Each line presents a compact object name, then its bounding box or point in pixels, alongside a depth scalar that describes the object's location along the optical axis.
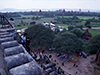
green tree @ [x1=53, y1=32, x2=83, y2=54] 16.91
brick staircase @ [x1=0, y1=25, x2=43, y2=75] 2.16
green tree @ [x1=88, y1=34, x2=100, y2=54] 18.84
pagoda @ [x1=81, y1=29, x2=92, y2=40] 28.80
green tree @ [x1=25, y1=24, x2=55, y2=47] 20.93
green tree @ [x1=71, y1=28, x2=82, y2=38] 28.79
